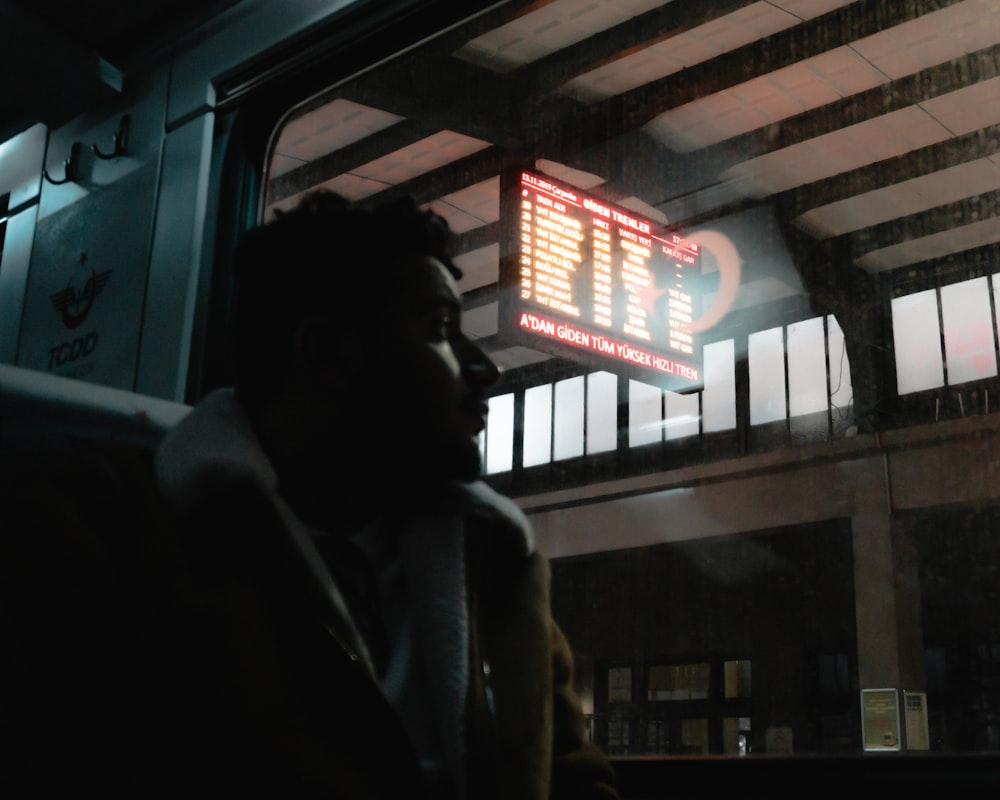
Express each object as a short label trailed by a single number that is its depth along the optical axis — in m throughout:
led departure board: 3.89
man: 1.07
